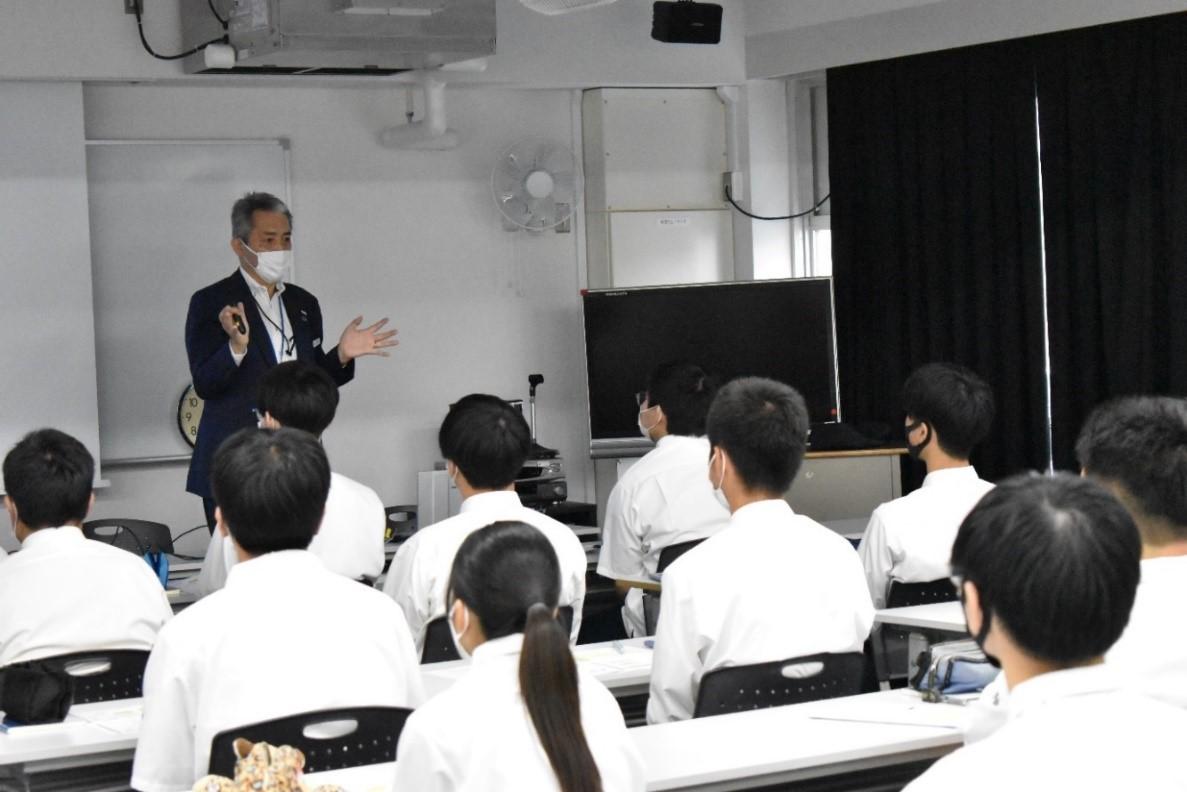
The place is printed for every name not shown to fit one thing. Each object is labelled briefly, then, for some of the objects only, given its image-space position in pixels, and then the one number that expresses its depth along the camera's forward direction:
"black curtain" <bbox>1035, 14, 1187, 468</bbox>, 5.65
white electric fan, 6.82
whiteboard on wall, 6.08
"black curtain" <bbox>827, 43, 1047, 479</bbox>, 6.20
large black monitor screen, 6.76
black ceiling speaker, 6.57
